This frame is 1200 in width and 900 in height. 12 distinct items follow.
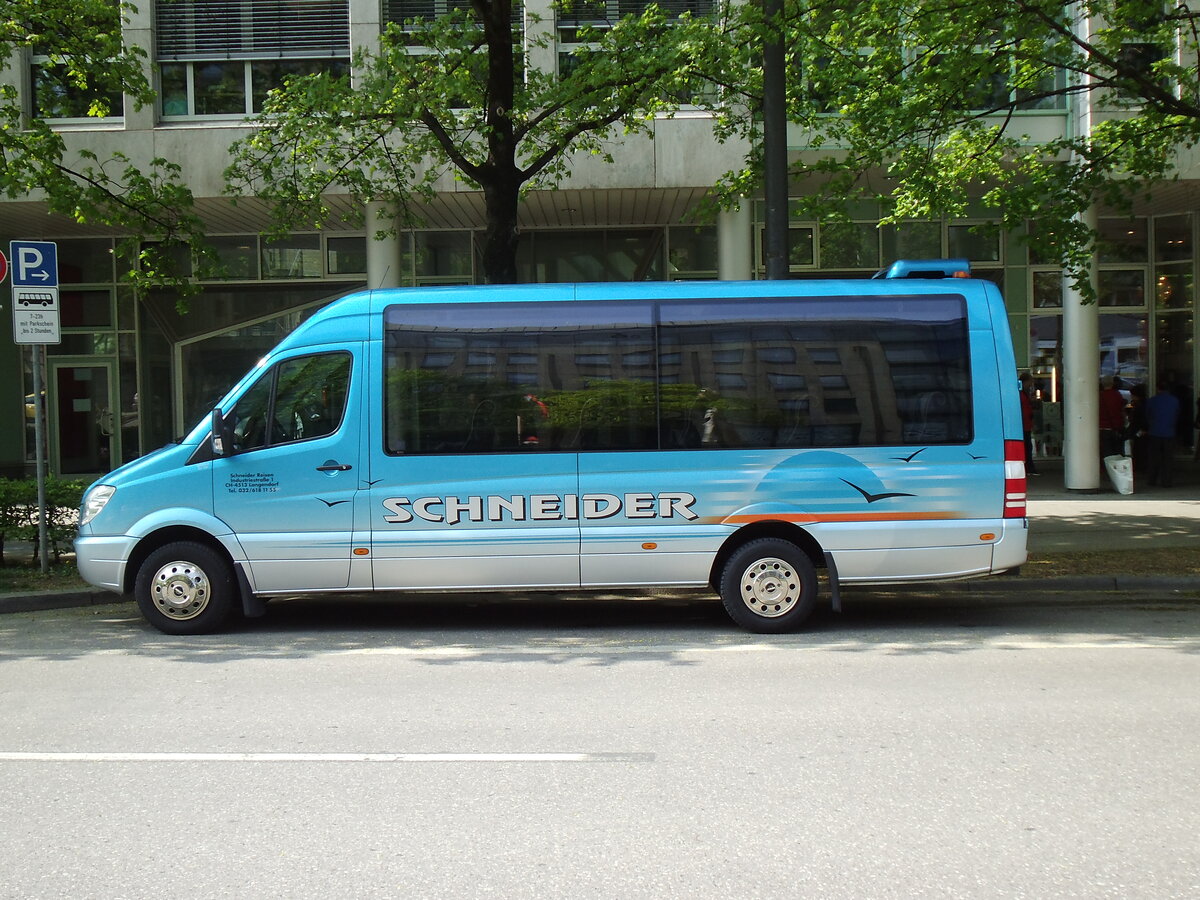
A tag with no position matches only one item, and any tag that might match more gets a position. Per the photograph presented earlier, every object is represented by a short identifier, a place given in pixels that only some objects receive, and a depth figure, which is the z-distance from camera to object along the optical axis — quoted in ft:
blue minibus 27.63
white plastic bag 57.41
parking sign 36.29
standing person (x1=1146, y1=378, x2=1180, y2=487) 57.87
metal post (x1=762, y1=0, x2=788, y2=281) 35.37
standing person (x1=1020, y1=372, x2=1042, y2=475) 64.85
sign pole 35.84
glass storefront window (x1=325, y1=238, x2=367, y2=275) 67.26
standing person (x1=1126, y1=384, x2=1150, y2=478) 64.64
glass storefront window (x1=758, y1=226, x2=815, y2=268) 65.57
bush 38.04
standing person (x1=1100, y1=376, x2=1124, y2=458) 63.77
